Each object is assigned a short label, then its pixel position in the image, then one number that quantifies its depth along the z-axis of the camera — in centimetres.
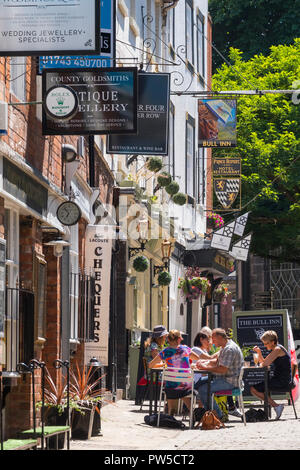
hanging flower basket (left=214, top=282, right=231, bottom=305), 3312
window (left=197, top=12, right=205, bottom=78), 3281
